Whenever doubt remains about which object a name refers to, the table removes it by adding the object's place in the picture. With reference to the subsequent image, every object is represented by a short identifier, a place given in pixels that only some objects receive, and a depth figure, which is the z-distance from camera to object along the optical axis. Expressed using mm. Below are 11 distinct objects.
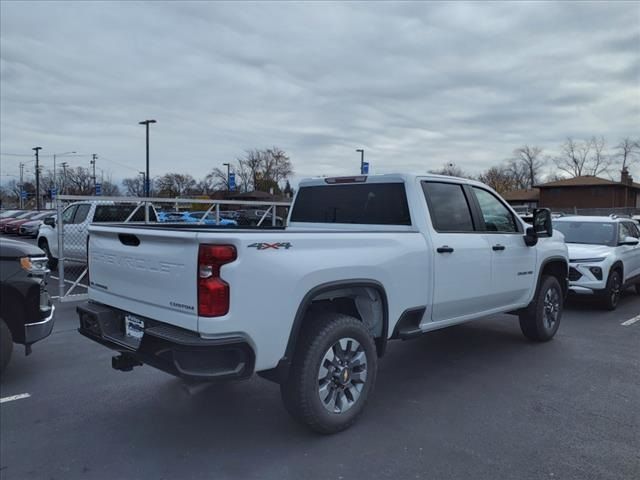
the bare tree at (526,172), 89000
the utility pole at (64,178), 77438
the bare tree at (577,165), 82938
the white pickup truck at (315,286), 3082
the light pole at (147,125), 36000
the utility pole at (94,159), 69500
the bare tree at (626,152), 77012
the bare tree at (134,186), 87975
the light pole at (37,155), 48181
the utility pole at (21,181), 68994
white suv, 8430
